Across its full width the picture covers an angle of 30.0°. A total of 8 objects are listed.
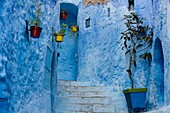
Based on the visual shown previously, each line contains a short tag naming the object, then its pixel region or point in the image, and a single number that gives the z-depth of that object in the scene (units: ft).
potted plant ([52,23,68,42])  20.69
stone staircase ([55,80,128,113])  22.41
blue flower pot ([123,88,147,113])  22.56
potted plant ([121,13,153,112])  22.77
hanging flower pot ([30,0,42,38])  14.17
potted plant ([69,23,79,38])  32.70
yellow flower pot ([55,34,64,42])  20.79
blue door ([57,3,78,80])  35.22
